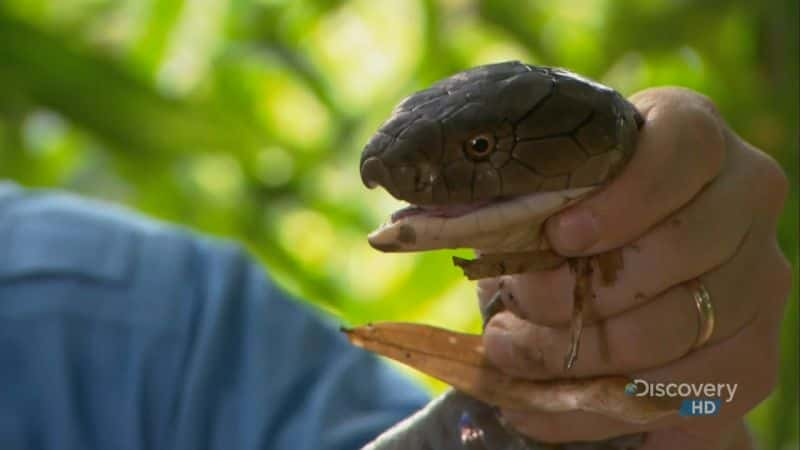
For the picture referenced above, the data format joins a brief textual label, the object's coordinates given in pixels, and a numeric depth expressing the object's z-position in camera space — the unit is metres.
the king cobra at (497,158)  1.17
